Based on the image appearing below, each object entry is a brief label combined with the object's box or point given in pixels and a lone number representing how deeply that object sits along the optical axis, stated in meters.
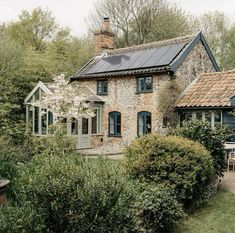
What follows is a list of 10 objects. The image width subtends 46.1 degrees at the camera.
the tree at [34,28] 27.85
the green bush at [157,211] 5.74
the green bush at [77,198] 4.16
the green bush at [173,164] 6.82
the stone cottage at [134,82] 15.45
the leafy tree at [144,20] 26.23
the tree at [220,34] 27.53
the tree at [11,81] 16.71
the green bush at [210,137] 8.59
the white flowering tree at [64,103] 11.86
